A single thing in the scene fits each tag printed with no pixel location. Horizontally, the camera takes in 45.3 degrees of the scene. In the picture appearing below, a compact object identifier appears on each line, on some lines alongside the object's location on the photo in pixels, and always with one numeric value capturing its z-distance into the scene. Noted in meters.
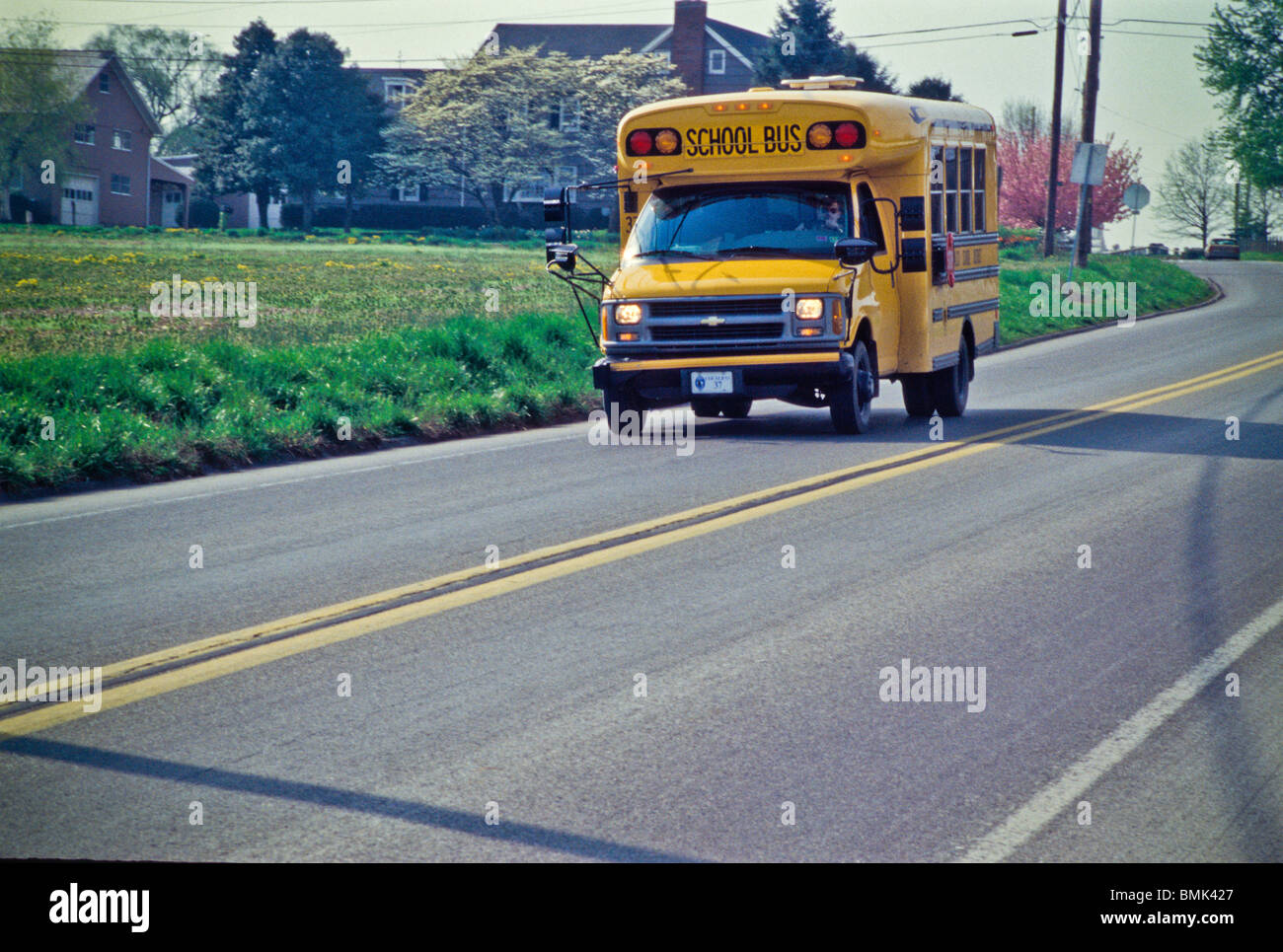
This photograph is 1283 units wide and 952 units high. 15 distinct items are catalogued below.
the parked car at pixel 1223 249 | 86.38
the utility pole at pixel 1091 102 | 39.97
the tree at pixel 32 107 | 62.66
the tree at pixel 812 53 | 68.69
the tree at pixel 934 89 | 67.50
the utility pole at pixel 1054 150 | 45.91
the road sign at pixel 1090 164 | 32.69
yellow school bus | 13.68
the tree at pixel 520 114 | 77.38
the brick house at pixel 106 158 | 69.75
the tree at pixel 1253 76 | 72.31
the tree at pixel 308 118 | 77.69
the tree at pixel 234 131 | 78.88
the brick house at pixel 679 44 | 81.00
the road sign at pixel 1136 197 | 47.66
